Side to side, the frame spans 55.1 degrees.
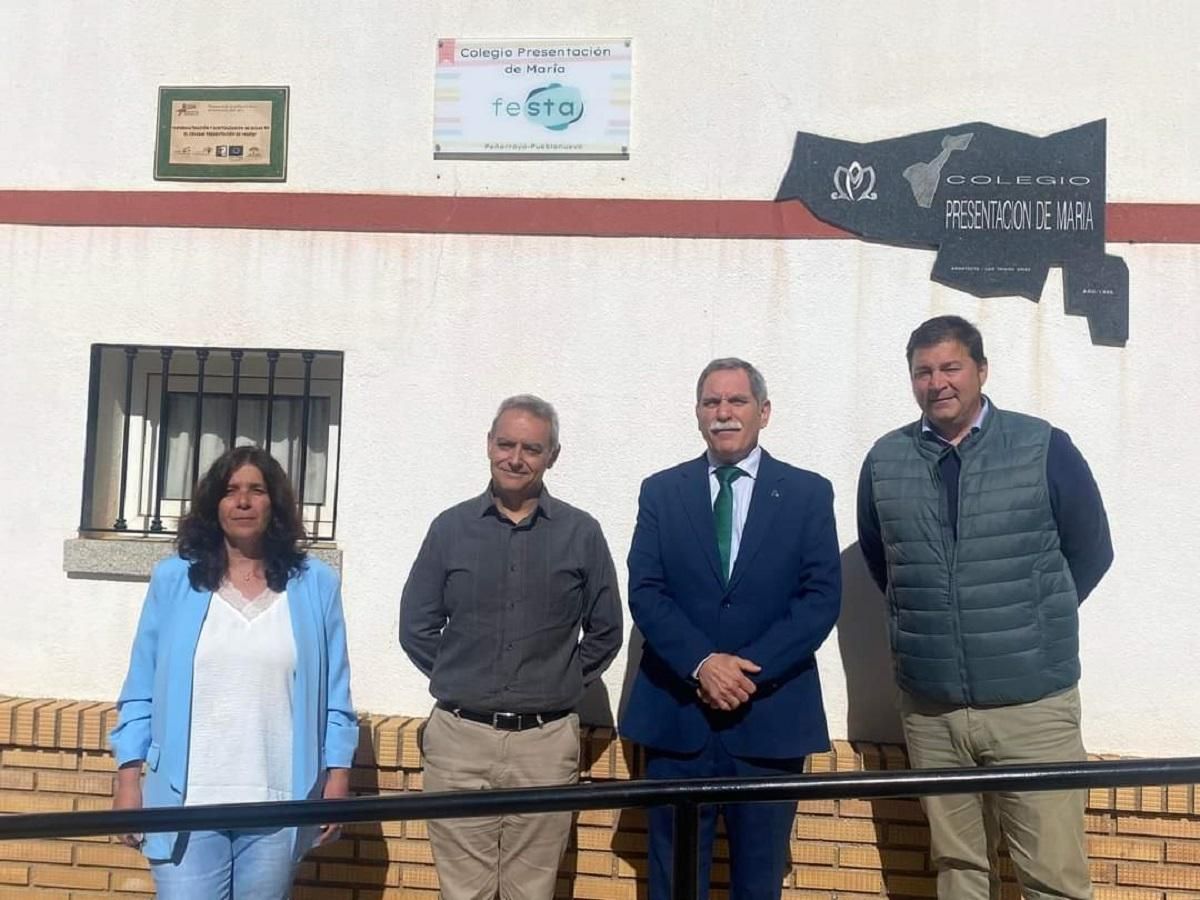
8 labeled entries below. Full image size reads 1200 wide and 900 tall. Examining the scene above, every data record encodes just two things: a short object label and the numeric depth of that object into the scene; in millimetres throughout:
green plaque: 4199
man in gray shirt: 3268
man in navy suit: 3152
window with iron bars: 4277
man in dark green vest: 3154
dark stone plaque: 3871
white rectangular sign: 4070
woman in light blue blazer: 2764
